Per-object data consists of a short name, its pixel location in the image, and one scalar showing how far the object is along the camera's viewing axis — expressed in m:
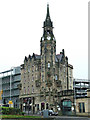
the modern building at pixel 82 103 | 65.25
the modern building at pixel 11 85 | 102.81
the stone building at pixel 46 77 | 82.25
